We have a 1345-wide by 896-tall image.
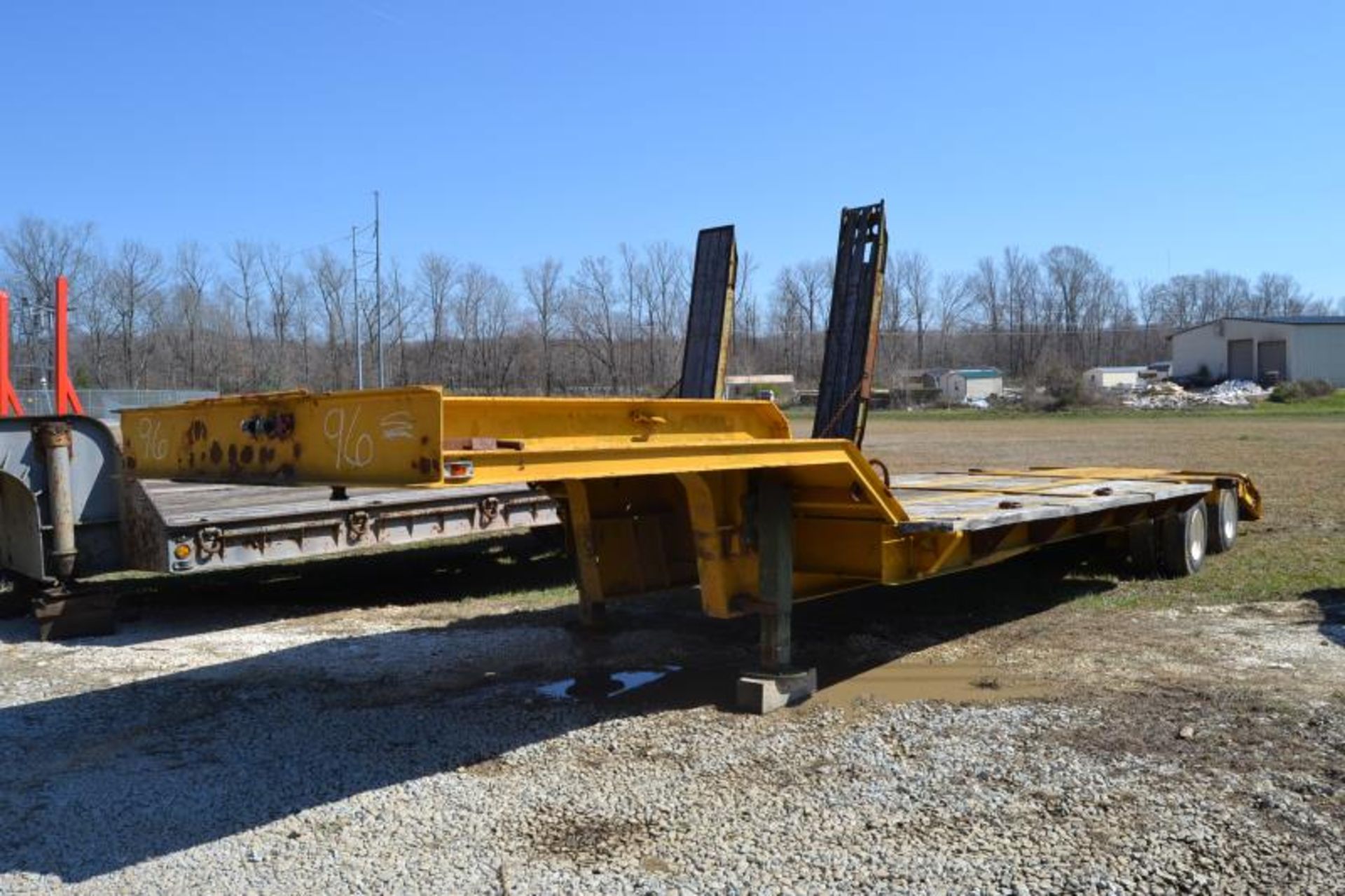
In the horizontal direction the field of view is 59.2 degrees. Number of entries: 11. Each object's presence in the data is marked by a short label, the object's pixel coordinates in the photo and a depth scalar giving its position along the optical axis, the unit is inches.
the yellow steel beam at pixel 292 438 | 159.6
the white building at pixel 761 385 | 2267.5
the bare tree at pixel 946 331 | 3905.0
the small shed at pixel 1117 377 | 2984.7
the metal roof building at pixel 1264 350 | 2618.1
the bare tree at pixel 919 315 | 3828.7
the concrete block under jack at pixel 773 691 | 241.1
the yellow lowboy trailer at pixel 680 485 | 168.2
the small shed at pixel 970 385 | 2915.8
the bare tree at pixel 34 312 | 1590.8
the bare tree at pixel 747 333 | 3398.1
